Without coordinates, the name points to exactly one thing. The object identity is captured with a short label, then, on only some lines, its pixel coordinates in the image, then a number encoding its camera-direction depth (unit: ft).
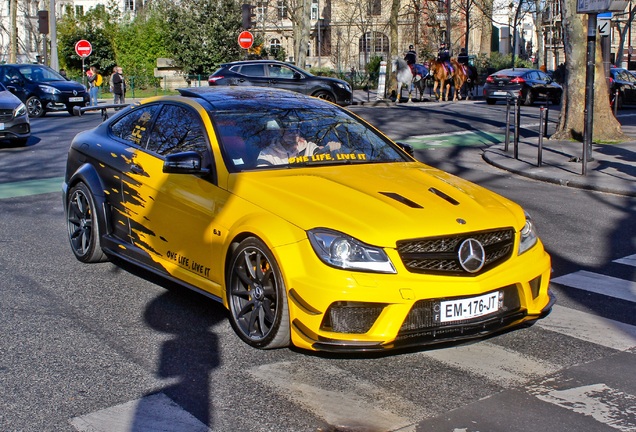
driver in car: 20.33
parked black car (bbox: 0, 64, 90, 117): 92.32
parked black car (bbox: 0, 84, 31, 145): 58.95
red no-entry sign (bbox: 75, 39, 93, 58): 122.42
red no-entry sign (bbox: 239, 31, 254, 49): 110.93
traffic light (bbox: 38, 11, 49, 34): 115.24
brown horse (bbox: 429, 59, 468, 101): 113.50
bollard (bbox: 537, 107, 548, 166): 48.56
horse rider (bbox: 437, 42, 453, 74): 113.19
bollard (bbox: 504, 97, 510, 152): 53.93
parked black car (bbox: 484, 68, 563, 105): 109.40
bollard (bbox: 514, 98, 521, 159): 52.80
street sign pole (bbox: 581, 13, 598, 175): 45.85
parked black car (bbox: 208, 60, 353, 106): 94.07
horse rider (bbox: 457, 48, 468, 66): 126.71
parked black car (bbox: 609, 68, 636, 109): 112.16
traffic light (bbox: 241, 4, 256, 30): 104.78
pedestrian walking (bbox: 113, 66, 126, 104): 102.47
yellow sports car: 16.37
